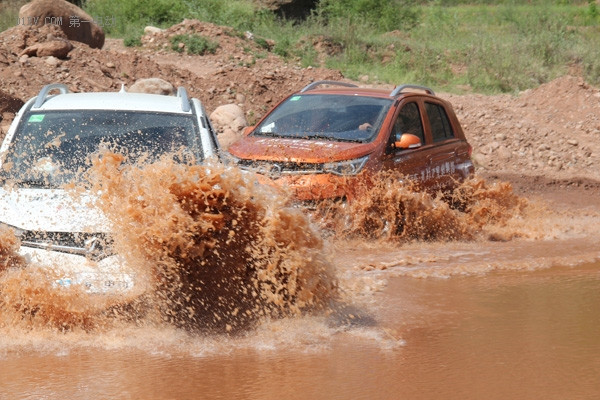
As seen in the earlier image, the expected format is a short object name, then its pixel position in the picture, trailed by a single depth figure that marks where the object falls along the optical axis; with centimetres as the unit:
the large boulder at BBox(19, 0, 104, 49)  1941
